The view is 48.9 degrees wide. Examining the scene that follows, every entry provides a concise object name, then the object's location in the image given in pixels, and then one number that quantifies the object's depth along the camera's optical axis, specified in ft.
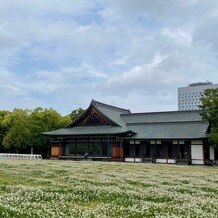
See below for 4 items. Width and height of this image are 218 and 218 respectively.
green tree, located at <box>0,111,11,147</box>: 181.94
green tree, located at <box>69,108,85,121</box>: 207.25
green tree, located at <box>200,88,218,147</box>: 110.61
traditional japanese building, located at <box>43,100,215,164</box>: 126.96
